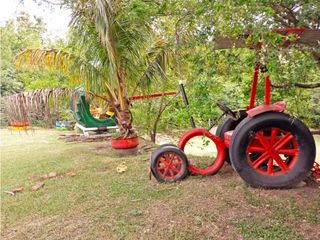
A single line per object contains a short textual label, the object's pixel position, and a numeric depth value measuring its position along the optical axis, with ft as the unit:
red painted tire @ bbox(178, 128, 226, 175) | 13.00
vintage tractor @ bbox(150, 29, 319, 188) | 10.76
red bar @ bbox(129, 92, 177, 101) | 23.10
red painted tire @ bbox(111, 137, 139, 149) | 21.09
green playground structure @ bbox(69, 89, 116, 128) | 30.42
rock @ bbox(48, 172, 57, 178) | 16.20
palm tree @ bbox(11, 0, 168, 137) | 17.20
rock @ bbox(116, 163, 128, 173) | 16.19
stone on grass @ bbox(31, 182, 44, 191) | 14.13
